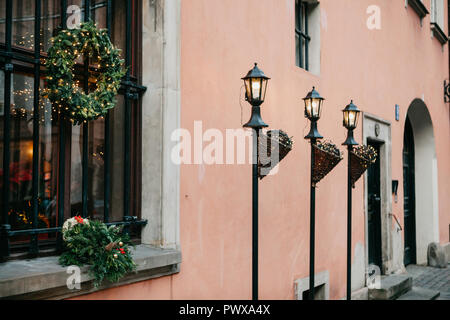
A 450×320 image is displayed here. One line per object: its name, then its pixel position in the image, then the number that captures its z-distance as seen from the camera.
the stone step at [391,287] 6.86
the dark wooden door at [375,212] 8.21
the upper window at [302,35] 6.10
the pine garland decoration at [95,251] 3.08
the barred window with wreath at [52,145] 3.04
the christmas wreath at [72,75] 3.07
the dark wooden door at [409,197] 10.56
